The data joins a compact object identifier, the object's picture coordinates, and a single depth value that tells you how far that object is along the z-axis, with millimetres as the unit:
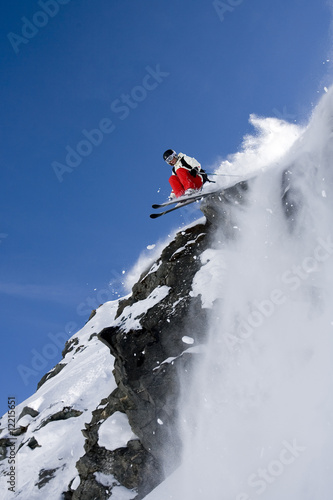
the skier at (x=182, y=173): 14172
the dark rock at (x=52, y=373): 33769
